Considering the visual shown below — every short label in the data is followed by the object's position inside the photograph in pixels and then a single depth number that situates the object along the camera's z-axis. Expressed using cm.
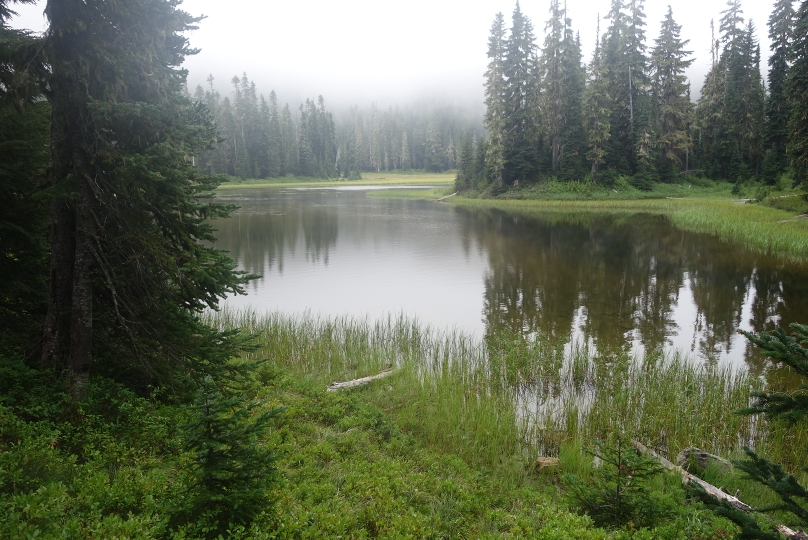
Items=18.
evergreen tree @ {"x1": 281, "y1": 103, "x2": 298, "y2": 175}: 9919
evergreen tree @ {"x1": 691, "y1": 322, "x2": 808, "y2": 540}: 240
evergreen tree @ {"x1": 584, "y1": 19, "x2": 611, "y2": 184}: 4534
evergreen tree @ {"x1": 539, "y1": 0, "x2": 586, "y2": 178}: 4803
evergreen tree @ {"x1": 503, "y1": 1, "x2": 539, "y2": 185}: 4881
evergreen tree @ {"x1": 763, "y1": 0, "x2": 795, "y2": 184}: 4228
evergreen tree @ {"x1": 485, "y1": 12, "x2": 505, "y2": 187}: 4884
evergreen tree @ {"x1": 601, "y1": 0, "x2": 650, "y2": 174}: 4872
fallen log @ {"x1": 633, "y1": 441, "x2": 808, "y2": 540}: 400
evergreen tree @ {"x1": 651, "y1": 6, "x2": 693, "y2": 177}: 4856
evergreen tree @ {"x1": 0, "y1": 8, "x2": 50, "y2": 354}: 647
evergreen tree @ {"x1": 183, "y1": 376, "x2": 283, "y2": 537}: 378
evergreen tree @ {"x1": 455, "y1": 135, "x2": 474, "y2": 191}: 5597
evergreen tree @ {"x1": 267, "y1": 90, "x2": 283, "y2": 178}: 9569
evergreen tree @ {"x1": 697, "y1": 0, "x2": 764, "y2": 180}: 4700
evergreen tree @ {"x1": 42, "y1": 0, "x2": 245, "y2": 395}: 543
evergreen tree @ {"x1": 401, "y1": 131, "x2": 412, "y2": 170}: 12875
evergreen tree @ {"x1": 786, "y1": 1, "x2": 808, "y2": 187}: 2611
